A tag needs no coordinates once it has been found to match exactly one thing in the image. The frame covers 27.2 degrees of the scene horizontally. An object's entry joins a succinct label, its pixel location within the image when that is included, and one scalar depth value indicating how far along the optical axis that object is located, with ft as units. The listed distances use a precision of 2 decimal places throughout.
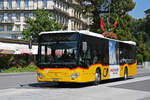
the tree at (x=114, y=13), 178.09
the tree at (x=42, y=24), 173.06
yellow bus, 49.67
